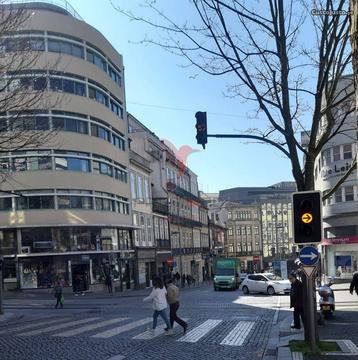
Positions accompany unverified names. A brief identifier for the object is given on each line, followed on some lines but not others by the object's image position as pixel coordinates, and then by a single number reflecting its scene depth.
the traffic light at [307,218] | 11.49
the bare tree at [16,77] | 18.44
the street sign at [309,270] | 11.70
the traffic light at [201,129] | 15.18
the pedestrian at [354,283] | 21.81
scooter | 19.14
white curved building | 44.03
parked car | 39.44
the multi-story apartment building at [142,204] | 58.91
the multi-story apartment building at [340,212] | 51.12
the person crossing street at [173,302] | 16.44
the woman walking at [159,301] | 16.08
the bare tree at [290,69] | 12.85
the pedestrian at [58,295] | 30.48
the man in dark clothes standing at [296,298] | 16.36
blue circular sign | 11.66
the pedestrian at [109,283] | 47.16
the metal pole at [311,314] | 11.56
